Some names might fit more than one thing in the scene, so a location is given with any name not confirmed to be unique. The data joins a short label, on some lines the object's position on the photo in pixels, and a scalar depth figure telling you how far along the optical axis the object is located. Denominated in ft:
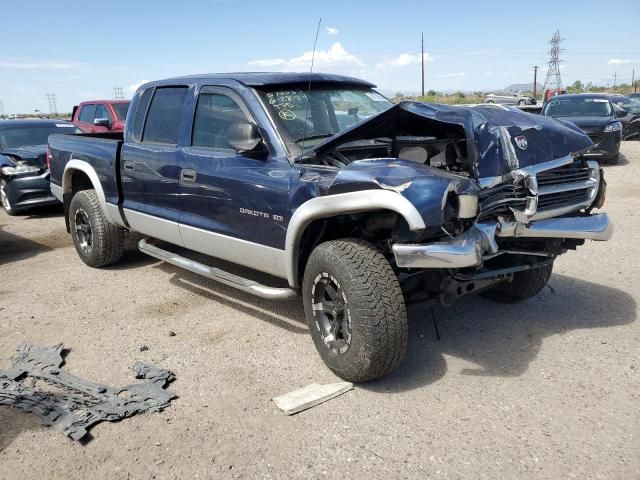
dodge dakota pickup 10.63
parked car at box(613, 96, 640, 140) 57.97
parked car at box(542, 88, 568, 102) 96.34
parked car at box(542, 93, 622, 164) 41.42
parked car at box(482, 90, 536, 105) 81.26
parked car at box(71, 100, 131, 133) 39.26
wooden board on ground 10.75
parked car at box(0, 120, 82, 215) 30.14
